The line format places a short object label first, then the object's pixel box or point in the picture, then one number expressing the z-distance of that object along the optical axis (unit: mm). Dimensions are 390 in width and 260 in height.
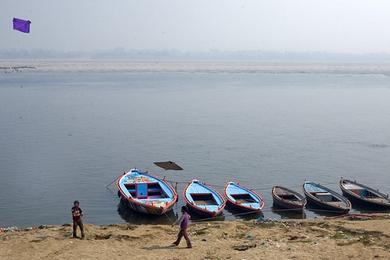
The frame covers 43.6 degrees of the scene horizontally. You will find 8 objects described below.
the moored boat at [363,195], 27672
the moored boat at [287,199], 27188
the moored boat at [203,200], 25516
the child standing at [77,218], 17775
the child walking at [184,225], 16828
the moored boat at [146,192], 25573
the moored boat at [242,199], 26453
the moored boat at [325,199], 26812
